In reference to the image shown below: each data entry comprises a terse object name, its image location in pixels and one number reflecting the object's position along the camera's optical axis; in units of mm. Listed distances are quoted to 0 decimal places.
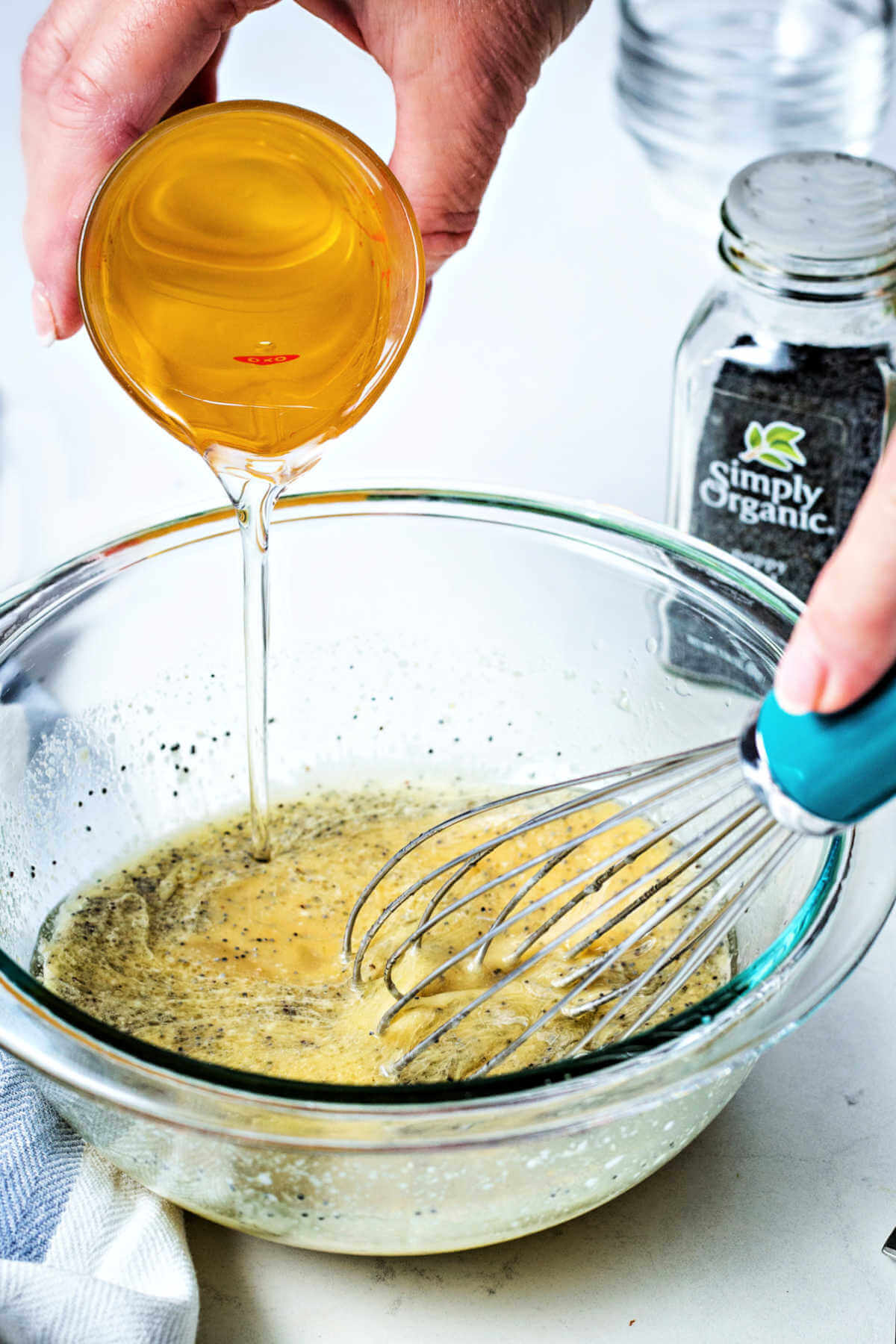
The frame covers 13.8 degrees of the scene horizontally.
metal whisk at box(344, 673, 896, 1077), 649
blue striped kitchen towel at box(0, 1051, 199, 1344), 674
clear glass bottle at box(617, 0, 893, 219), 985
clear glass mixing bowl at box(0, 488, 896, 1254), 660
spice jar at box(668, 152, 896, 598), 786
